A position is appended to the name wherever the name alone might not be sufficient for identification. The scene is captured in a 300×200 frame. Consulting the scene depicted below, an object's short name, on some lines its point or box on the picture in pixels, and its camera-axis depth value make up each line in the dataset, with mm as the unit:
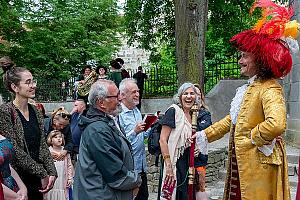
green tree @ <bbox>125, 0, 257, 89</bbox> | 17312
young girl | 5965
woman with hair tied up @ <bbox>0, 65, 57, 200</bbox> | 4117
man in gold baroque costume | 3842
